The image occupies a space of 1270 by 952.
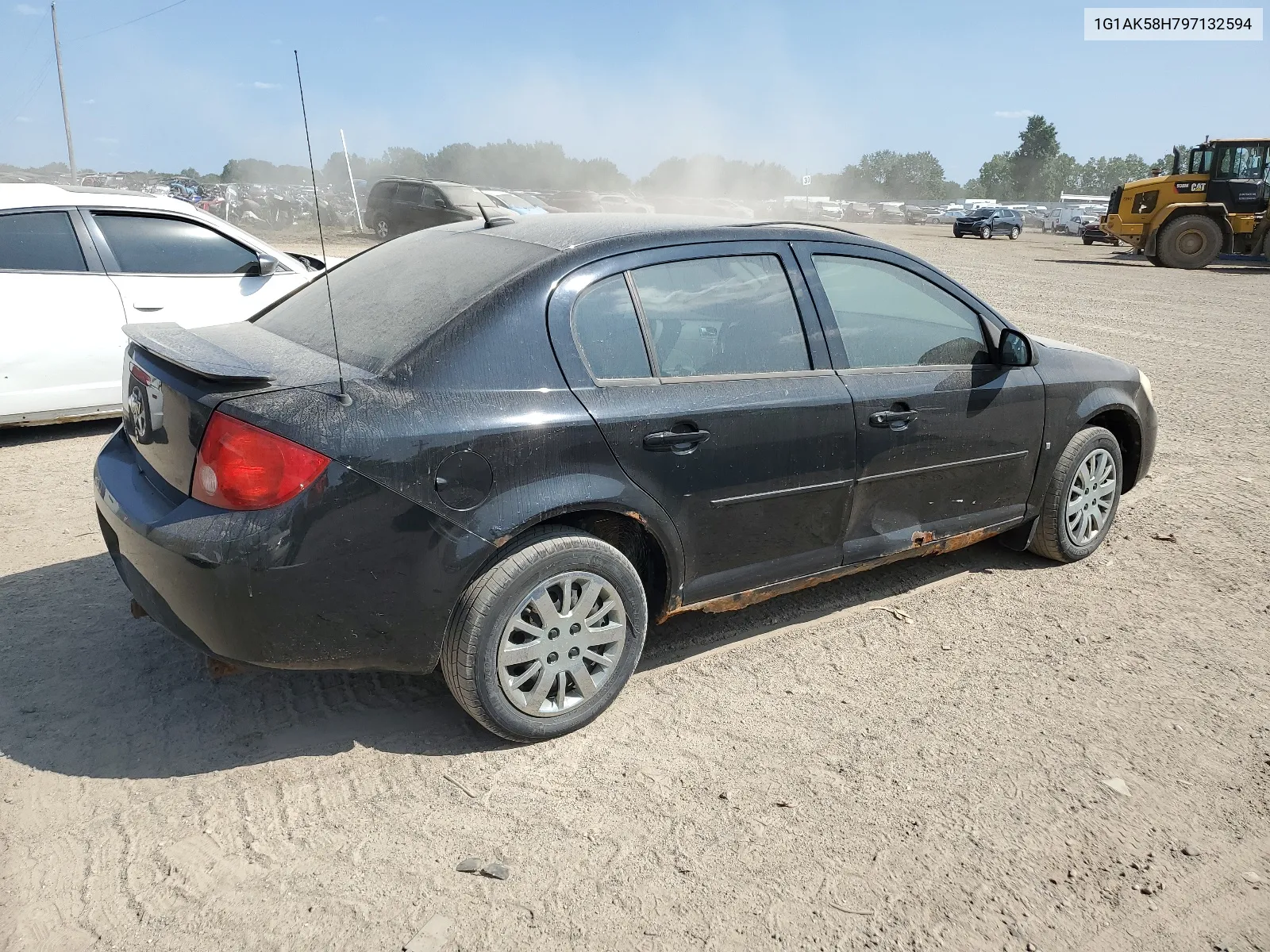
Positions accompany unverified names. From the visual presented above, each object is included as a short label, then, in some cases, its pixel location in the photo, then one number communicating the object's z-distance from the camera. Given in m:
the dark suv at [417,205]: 22.39
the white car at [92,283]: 6.09
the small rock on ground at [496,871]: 2.58
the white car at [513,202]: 22.73
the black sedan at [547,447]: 2.77
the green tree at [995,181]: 121.50
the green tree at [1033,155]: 116.00
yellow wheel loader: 22.78
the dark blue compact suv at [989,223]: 40.31
